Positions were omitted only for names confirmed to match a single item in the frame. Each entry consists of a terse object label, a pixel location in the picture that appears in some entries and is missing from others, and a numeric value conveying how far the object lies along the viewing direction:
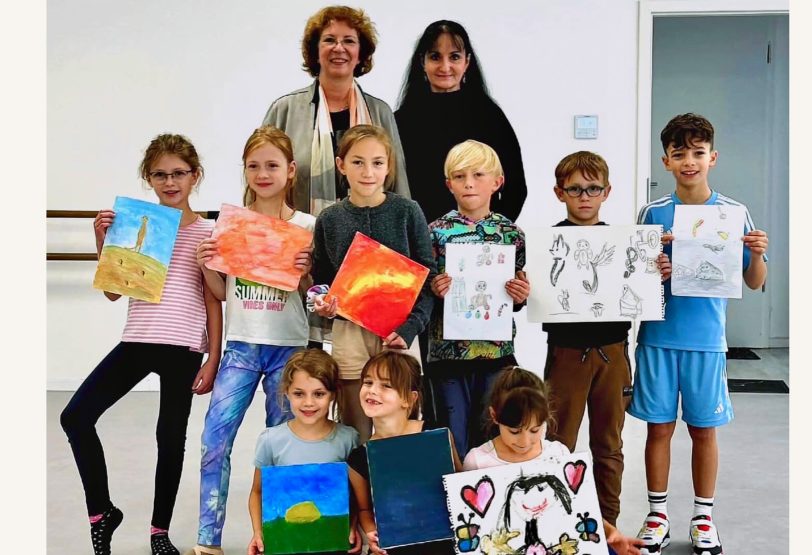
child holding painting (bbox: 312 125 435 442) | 2.42
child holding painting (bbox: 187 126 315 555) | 2.50
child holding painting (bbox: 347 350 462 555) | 2.27
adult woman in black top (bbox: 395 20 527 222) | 3.18
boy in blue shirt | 2.58
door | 6.33
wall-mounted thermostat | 4.88
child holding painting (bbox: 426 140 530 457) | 2.49
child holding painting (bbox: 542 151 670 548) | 2.58
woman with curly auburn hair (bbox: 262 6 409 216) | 2.76
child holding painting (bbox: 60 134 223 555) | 2.53
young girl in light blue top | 2.32
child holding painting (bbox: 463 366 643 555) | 2.21
